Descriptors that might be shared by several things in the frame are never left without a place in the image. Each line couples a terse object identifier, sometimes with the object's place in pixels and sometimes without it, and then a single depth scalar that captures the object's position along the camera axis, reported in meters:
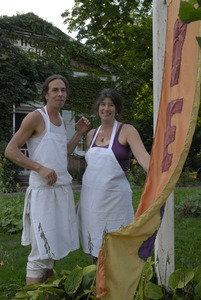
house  11.66
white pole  2.48
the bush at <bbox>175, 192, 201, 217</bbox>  6.20
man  2.55
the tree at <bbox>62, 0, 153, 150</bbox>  16.45
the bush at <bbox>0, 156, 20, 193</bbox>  9.27
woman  2.68
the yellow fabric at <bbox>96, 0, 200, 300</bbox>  1.30
